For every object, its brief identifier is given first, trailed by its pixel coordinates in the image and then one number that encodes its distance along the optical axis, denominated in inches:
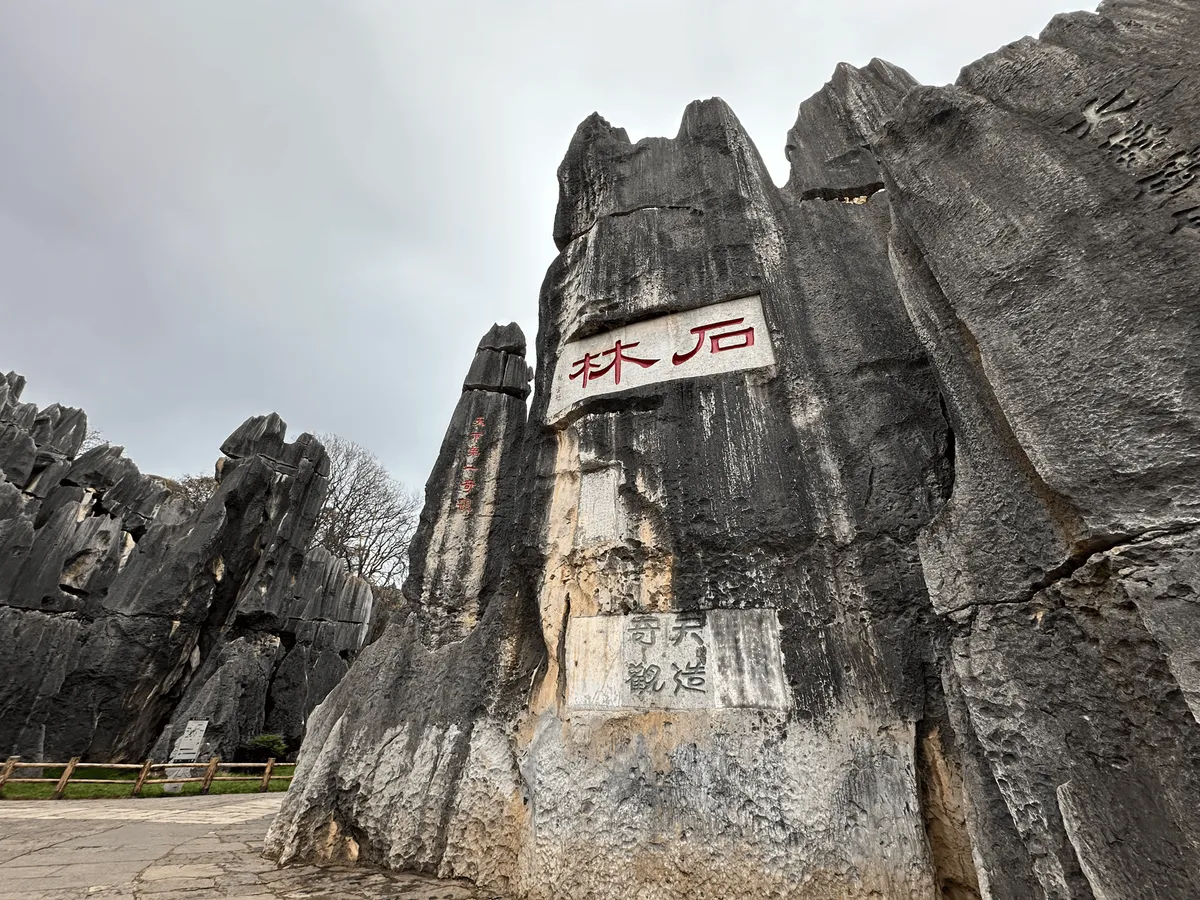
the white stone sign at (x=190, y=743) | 459.2
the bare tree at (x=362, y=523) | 900.6
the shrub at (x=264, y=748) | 524.4
